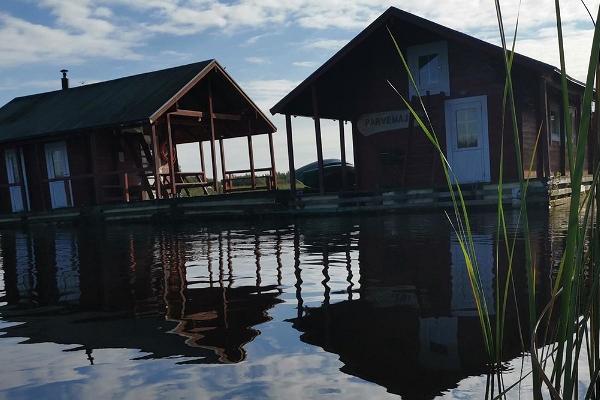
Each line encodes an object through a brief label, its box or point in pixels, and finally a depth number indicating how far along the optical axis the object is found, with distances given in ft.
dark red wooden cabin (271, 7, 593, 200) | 45.80
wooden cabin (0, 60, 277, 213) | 61.05
